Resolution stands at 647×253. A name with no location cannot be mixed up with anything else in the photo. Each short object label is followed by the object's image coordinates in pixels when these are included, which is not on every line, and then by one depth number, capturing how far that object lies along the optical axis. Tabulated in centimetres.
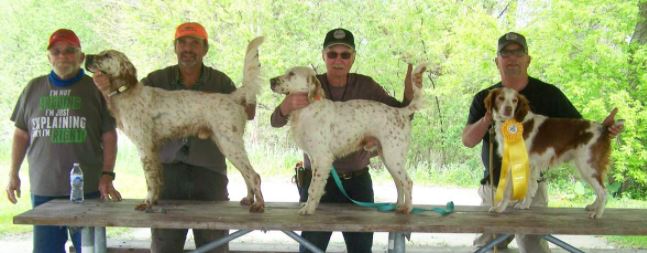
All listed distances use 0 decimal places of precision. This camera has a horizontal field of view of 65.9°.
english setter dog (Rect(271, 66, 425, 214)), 320
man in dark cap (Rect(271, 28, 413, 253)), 379
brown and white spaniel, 330
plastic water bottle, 366
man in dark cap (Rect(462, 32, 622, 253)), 389
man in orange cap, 379
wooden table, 298
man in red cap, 378
